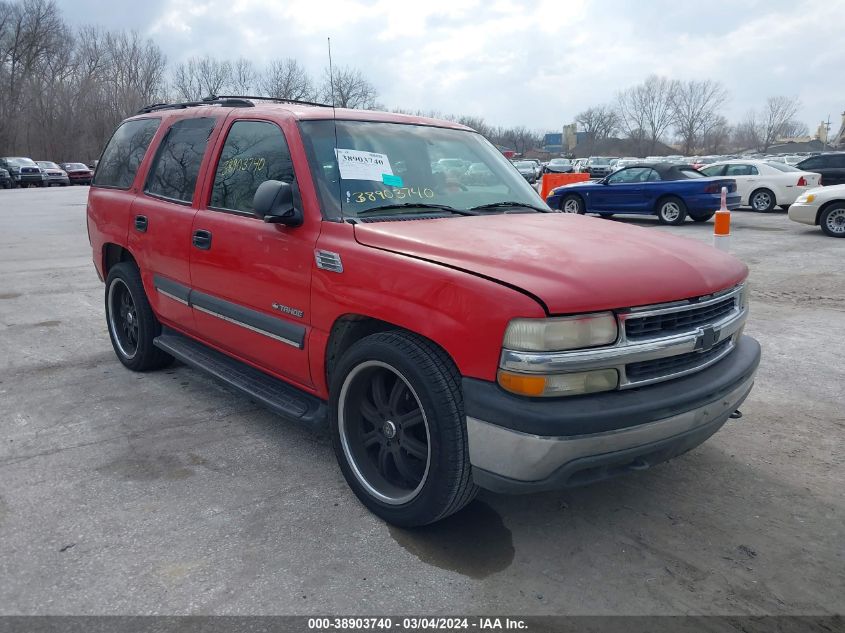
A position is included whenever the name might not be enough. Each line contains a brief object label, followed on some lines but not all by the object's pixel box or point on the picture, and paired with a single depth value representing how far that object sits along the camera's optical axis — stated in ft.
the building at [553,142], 355.15
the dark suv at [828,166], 65.49
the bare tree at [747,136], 352.28
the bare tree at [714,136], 308.60
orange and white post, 20.36
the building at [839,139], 318.39
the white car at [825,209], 43.21
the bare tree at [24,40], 197.88
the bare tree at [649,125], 311.27
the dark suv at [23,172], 122.42
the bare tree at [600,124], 332.39
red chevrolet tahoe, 8.21
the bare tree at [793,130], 354.33
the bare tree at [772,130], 337.93
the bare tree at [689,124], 306.14
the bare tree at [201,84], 211.82
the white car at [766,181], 59.00
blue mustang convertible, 50.55
